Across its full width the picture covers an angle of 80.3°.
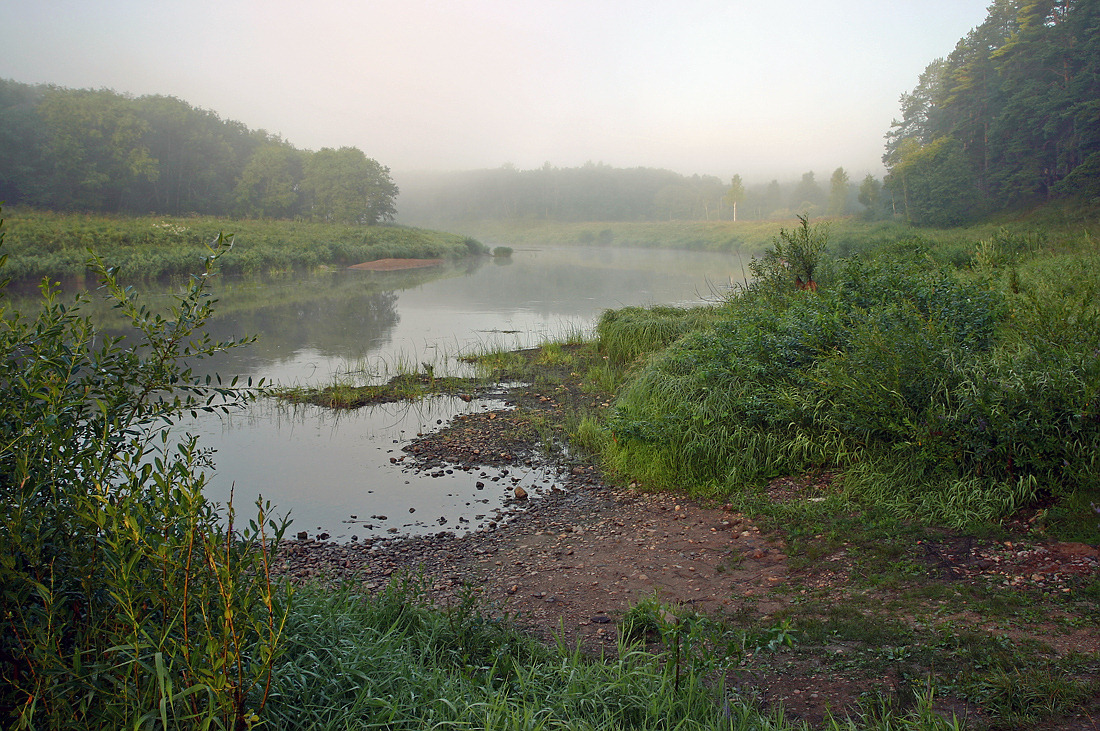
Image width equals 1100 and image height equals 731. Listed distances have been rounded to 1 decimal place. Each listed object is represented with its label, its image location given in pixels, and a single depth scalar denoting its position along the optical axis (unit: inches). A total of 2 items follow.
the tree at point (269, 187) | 1803.6
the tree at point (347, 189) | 2018.9
